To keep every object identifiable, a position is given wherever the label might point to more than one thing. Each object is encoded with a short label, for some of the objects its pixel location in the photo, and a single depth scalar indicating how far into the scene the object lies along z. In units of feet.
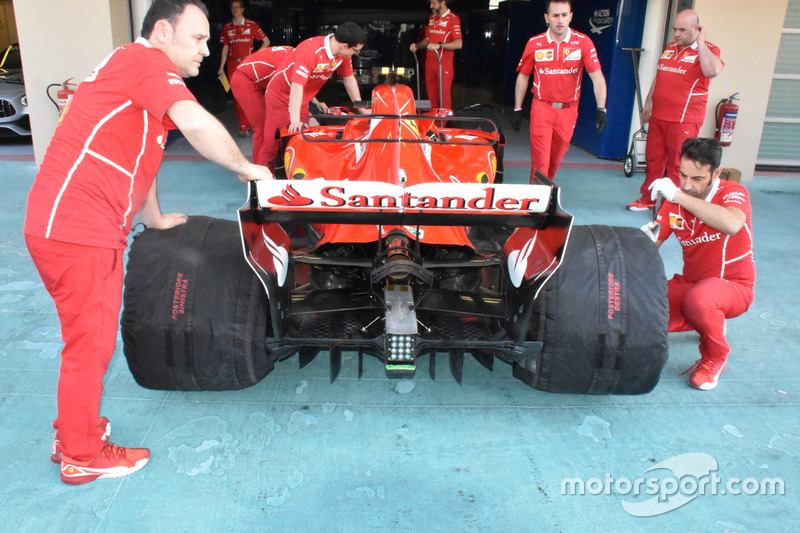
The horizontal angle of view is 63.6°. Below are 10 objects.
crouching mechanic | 10.80
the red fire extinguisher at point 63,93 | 23.61
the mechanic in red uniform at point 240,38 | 33.63
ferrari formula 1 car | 8.39
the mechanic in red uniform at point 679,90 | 20.44
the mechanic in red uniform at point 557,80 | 19.90
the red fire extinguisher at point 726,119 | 25.22
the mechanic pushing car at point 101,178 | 7.57
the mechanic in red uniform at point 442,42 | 33.27
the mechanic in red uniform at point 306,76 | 18.25
